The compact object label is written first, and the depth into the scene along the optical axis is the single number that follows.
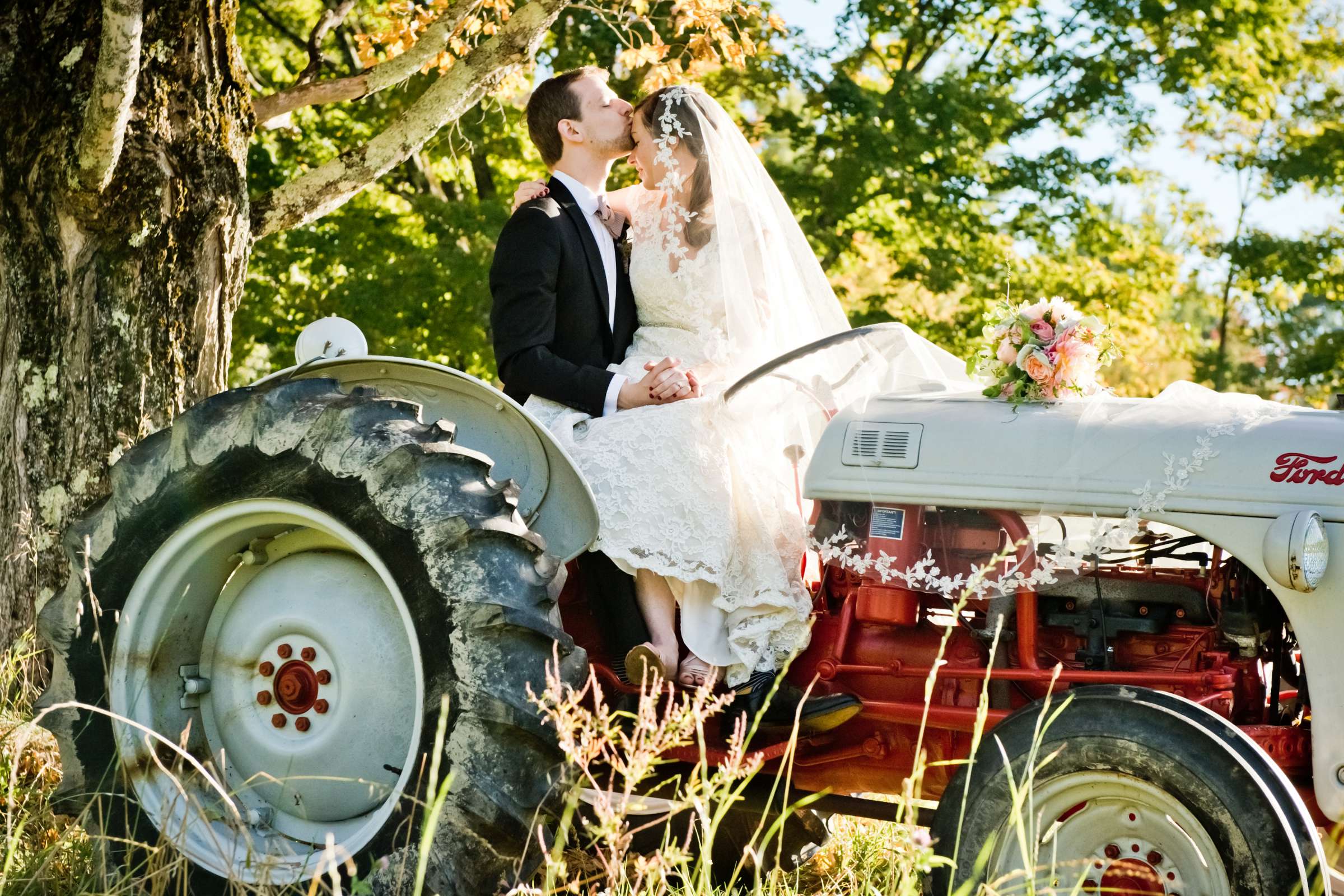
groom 3.27
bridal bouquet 3.01
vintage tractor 2.54
